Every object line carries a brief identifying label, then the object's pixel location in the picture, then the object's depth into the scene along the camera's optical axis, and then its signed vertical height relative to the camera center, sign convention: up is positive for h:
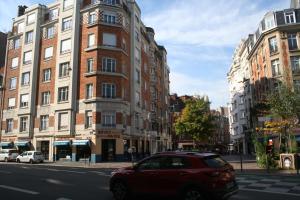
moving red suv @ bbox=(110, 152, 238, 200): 8.33 -0.71
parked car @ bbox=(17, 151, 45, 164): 33.75 -0.31
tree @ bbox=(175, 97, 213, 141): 45.16 +4.18
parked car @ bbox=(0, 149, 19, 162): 37.25 -0.07
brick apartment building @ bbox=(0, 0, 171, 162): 35.78 +8.69
